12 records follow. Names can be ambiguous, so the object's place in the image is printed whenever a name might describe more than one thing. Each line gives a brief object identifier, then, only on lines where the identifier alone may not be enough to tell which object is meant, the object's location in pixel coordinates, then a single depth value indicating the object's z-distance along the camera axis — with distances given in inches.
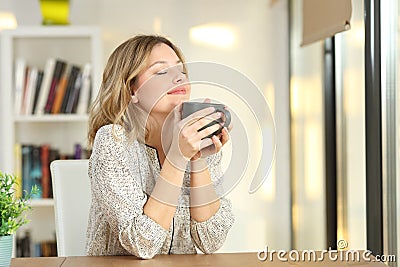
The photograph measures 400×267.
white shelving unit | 132.9
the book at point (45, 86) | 135.0
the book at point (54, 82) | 135.4
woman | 63.5
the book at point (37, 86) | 135.3
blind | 103.2
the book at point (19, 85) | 134.3
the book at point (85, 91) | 135.0
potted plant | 56.1
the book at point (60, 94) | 135.7
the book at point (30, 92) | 134.7
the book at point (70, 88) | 135.6
